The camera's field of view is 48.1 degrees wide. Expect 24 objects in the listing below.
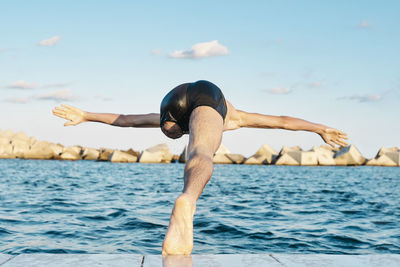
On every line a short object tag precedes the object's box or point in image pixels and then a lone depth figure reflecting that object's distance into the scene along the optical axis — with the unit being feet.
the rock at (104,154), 204.54
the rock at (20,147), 209.92
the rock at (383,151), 193.77
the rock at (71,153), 202.90
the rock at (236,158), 190.80
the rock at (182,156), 168.55
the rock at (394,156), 191.45
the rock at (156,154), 182.80
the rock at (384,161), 190.80
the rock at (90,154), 205.26
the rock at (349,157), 181.47
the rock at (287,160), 182.80
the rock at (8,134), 221.05
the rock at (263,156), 186.09
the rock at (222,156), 184.65
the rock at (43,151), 202.90
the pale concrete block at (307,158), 179.32
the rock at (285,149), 186.54
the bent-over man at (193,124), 9.11
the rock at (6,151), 211.82
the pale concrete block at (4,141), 215.92
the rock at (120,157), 190.80
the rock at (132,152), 193.26
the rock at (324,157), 182.80
